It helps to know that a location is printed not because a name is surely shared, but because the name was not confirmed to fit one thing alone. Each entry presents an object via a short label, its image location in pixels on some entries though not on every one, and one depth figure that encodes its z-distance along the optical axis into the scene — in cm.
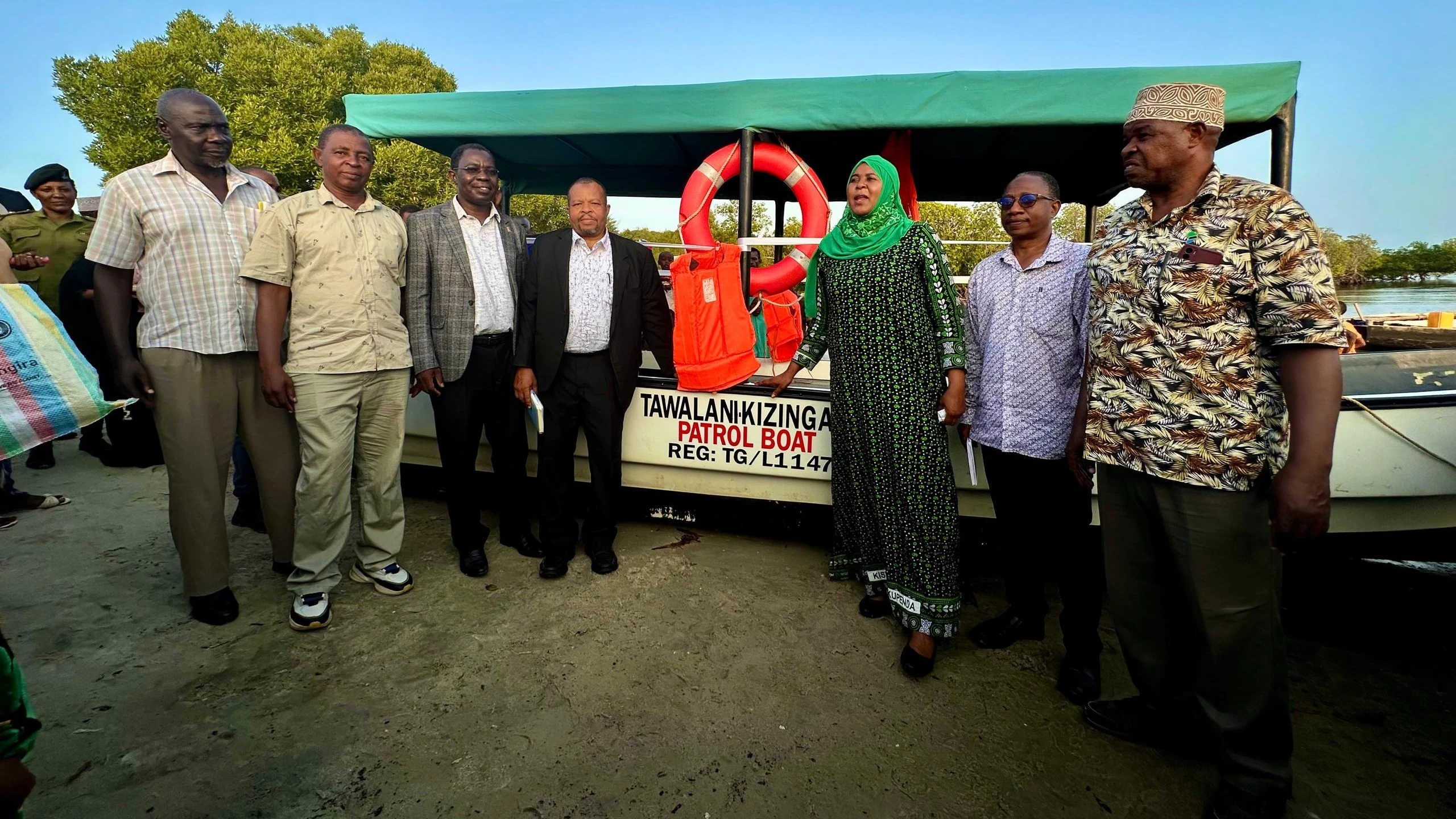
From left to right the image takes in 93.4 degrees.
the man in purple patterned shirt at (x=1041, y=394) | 221
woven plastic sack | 118
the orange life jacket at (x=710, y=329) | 310
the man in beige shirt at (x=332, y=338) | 244
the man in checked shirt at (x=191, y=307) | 236
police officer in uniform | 449
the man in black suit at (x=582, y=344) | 289
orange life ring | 379
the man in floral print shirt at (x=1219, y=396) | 145
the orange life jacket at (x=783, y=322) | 368
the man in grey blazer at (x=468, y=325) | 280
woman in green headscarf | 231
